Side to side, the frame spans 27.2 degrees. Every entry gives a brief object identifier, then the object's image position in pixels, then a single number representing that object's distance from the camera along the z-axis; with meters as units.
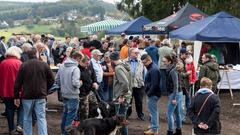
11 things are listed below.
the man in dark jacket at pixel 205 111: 7.33
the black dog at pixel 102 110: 9.75
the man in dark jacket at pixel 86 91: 9.36
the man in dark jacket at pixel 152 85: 9.76
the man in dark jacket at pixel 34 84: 8.43
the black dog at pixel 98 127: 8.41
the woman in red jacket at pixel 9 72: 9.72
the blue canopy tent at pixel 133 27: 25.00
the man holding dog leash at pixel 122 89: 9.16
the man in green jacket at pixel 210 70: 11.63
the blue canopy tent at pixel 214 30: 15.49
